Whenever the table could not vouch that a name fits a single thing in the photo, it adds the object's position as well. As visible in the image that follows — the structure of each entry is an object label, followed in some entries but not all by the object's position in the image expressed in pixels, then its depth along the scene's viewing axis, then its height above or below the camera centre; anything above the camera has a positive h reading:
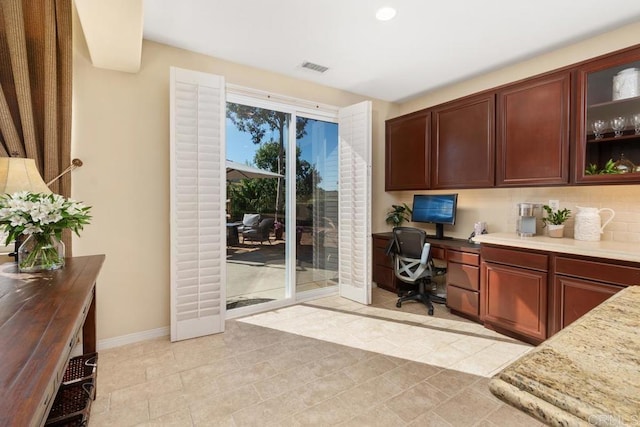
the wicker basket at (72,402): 1.05 -0.75
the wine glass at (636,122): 2.29 +0.70
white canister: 2.28 +1.01
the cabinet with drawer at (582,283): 2.13 -0.53
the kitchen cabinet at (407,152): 3.81 +0.82
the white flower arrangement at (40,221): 1.43 -0.06
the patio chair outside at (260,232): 3.43 -0.24
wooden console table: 0.60 -0.36
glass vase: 1.53 -0.23
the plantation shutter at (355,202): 3.67 +0.12
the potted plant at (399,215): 4.35 -0.05
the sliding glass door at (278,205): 3.34 +0.08
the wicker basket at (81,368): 1.38 -0.75
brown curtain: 2.12 +0.93
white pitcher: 2.56 -0.09
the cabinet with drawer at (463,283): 3.09 -0.76
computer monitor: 3.63 +0.04
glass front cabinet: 2.30 +0.76
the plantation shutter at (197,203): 2.69 +0.07
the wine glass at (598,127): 2.46 +0.71
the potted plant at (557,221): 2.76 -0.07
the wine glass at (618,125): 2.38 +0.71
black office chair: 3.27 -0.56
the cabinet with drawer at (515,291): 2.56 -0.72
